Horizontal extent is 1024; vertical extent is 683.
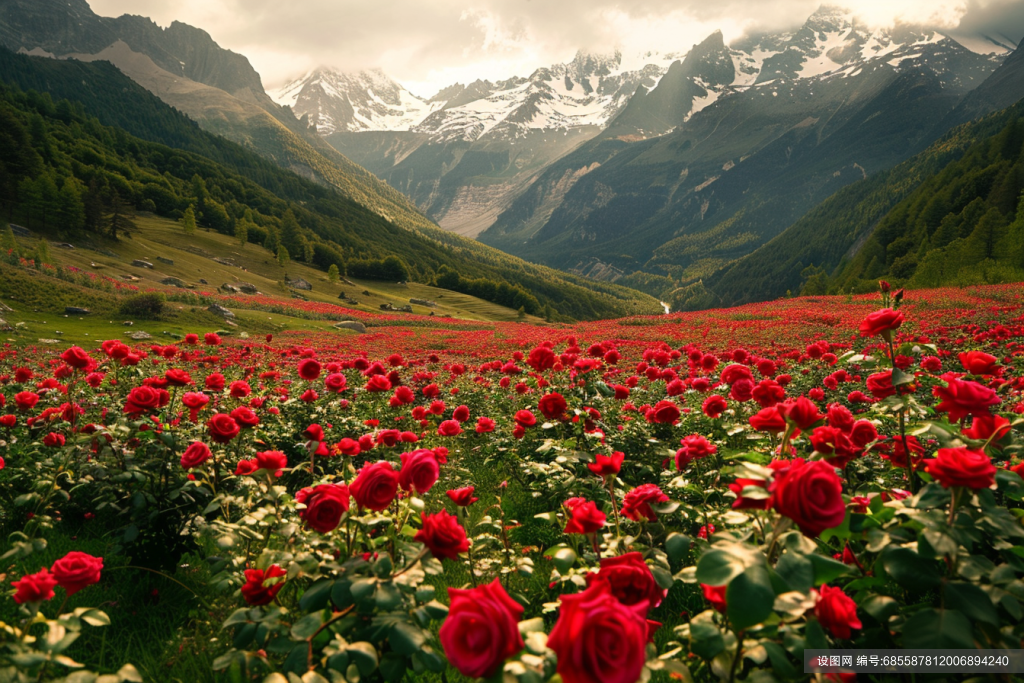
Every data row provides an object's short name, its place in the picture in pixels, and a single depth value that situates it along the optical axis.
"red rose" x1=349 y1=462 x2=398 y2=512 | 1.81
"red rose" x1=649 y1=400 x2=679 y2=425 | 3.92
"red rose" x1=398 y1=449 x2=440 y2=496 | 1.97
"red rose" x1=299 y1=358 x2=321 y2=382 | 4.90
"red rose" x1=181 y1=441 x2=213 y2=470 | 2.68
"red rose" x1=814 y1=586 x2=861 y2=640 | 1.56
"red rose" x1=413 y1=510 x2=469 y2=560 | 1.75
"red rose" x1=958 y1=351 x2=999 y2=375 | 2.58
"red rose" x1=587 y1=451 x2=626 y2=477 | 2.54
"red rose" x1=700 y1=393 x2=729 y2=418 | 3.60
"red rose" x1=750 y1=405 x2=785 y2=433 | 2.36
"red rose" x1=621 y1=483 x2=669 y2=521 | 2.24
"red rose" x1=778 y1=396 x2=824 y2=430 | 2.02
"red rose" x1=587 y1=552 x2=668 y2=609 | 1.61
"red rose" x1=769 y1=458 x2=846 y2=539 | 1.34
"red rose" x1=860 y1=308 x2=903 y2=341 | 2.27
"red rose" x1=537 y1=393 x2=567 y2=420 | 4.00
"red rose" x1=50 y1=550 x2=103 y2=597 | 1.79
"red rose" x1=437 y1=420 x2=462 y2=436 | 4.28
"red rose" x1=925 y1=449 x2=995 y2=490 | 1.46
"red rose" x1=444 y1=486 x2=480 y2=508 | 2.38
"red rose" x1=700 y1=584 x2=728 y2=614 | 1.61
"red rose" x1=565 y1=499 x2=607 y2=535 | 2.01
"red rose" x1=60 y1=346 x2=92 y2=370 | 4.19
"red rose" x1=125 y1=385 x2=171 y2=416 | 3.26
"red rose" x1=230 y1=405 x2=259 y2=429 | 3.20
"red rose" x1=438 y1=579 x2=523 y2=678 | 1.20
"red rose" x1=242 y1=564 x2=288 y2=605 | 1.86
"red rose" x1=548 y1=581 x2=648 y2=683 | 1.08
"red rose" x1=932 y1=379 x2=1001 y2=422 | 2.07
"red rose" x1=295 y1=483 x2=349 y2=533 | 1.83
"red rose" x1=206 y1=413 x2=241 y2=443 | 2.95
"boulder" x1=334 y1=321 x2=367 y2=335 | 33.44
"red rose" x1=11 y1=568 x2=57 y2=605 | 1.66
